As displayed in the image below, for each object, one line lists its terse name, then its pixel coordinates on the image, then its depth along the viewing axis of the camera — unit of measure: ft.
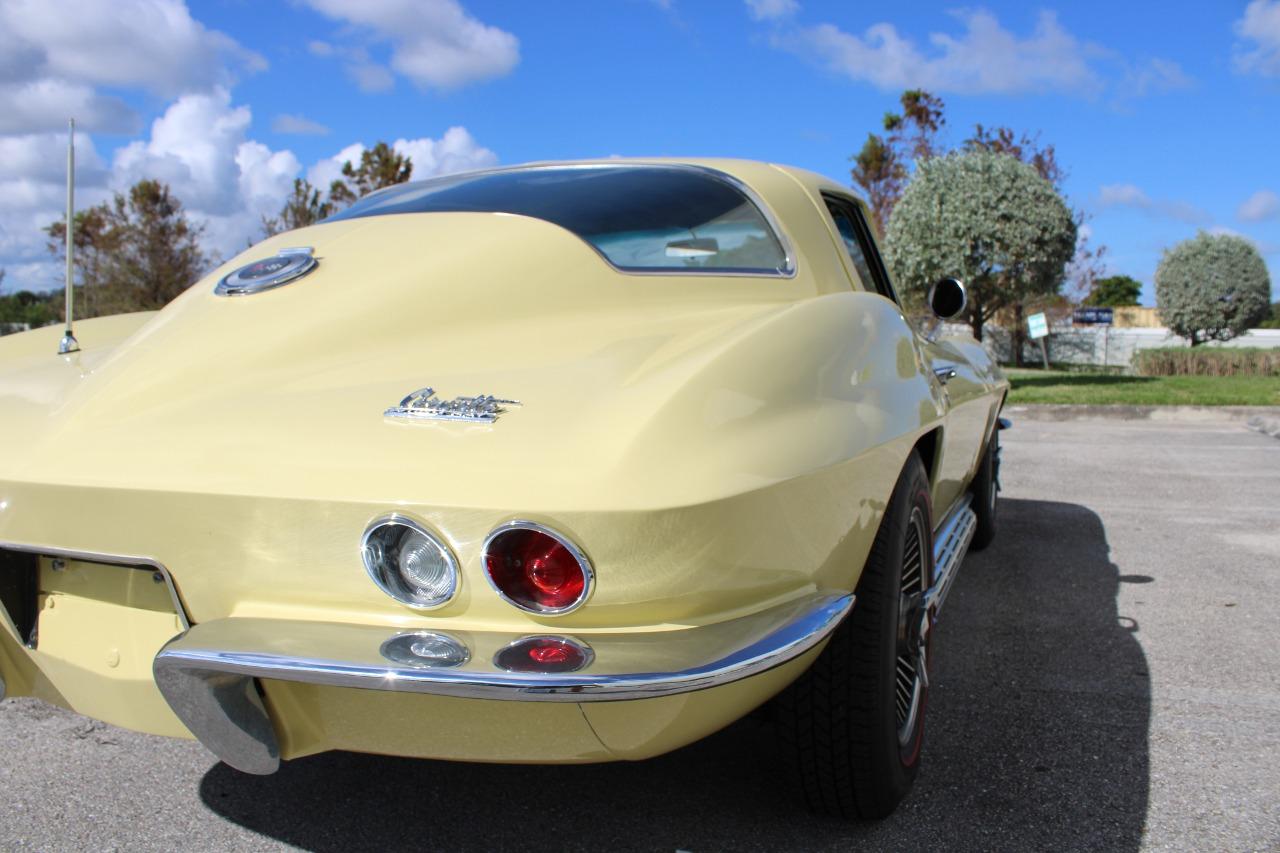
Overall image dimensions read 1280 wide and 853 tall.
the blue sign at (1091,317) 108.06
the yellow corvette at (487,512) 5.15
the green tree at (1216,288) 99.35
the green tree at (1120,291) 247.50
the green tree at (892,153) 101.50
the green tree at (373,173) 73.82
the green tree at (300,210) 70.33
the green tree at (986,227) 57.06
